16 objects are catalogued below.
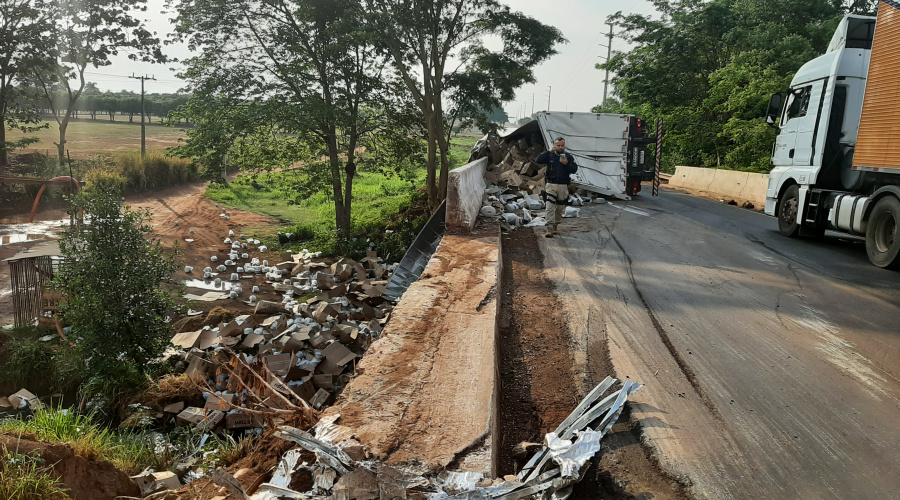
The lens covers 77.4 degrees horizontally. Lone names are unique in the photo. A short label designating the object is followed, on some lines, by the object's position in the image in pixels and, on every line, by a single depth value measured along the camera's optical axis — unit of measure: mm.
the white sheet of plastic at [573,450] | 3061
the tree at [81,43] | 23969
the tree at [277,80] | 14914
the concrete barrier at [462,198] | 9422
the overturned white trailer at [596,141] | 15648
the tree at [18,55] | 21672
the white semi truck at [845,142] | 8344
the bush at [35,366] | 7600
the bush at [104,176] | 20727
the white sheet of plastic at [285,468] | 2883
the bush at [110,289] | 6887
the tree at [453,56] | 17078
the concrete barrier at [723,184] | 17875
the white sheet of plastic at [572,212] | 12937
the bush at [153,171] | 24500
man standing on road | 10406
